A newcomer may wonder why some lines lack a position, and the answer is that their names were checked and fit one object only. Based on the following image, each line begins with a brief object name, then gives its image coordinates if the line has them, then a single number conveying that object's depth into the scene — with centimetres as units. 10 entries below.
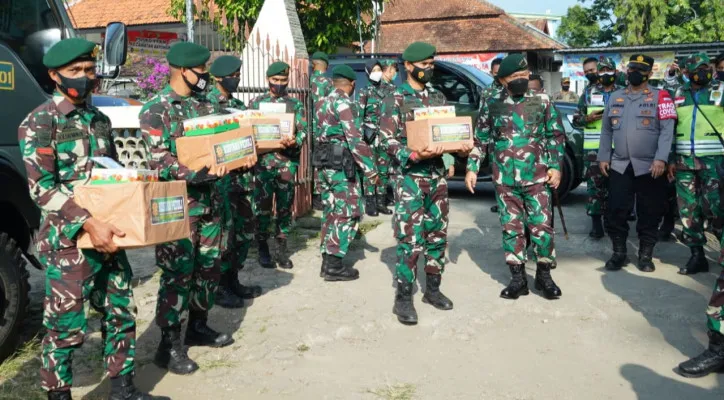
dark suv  887
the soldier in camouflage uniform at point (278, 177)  613
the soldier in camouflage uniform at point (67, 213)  311
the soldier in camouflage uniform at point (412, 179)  481
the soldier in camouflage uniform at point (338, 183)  578
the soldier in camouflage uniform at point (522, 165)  516
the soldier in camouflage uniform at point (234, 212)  519
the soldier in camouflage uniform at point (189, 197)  386
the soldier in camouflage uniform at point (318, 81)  779
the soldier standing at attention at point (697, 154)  582
